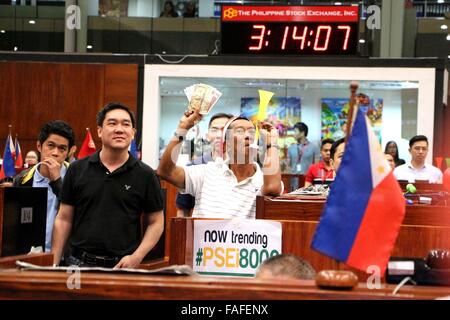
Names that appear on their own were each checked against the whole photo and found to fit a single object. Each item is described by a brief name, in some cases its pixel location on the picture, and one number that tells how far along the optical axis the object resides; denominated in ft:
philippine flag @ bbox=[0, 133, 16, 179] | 32.14
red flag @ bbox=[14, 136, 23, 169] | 35.97
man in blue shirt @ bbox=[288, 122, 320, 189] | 36.45
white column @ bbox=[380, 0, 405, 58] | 42.60
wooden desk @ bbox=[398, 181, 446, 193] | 24.21
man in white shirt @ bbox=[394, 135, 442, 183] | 28.04
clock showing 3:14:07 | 34.24
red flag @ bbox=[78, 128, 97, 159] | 27.68
